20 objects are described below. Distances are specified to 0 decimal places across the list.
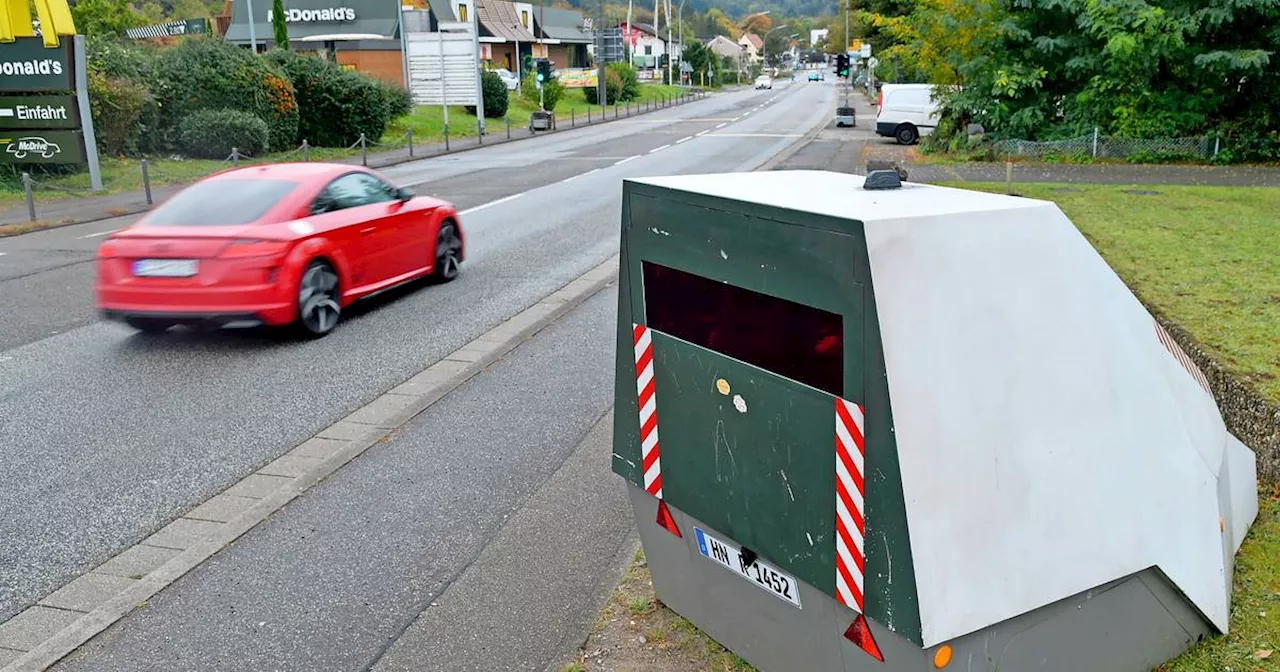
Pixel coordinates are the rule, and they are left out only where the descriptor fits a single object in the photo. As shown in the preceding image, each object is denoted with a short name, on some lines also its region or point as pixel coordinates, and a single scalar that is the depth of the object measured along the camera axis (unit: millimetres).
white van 33938
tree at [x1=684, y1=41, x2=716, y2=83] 117750
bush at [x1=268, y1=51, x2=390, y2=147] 33031
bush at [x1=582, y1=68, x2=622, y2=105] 70625
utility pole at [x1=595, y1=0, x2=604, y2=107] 65387
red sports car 8906
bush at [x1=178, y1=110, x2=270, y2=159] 27859
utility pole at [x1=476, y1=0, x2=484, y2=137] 41906
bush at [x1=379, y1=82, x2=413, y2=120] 38397
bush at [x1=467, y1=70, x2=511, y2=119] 48375
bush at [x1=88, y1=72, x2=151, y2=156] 24516
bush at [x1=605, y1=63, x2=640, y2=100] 74375
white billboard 44812
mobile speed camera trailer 3010
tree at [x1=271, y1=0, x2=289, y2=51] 41438
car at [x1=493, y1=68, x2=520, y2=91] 63456
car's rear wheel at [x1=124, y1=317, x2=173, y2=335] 9133
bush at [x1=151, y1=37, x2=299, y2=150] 28422
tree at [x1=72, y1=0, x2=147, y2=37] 52000
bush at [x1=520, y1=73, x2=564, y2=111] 54156
